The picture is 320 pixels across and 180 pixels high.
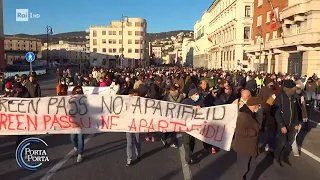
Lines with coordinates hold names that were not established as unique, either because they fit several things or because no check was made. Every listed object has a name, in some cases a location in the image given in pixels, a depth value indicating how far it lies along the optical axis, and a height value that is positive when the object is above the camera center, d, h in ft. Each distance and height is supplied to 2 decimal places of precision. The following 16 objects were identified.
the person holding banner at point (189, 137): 17.86 -4.51
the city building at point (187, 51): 362.97 +31.41
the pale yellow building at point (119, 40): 269.60 +32.79
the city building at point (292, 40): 77.71 +11.21
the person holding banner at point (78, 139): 18.04 -4.88
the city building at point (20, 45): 296.84 +32.20
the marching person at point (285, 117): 18.06 -3.11
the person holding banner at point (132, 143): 17.52 -5.06
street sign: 45.26 +2.54
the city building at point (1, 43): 133.35 +14.29
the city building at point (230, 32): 162.69 +27.95
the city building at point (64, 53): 362.12 +26.28
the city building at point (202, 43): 261.88 +32.44
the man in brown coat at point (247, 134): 13.25 -3.23
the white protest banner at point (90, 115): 17.61 -3.01
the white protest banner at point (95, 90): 33.06 -2.45
